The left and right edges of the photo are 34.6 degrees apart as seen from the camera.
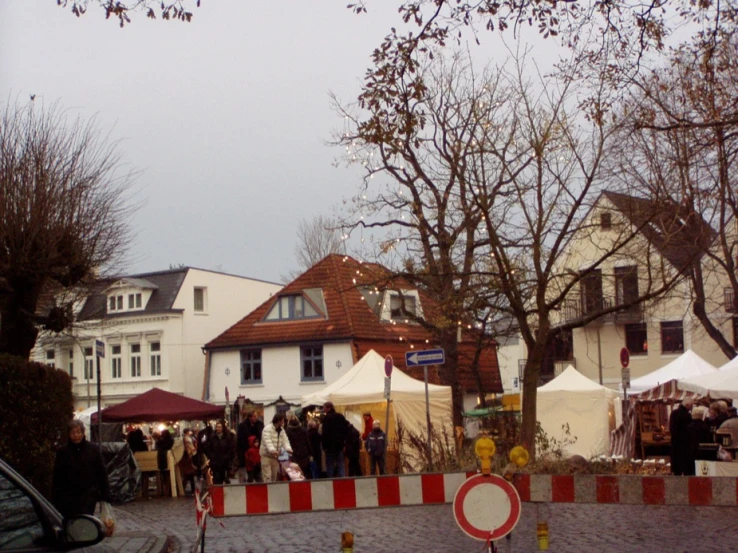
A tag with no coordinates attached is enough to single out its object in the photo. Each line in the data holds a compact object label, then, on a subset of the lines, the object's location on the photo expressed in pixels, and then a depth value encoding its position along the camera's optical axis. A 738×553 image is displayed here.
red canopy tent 29.58
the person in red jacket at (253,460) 26.66
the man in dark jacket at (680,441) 21.34
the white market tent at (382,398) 31.06
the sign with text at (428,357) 23.14
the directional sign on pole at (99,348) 21.06
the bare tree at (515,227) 24.50
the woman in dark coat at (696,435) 21.09
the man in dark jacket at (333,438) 24.72
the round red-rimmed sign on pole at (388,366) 25.34
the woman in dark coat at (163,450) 29.52
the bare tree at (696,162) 13.82
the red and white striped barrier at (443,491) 12.07
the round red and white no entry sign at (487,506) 9.41
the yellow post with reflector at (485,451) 9.41
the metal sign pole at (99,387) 20.64
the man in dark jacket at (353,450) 25.73
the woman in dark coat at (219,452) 26.64
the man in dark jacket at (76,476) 11.76
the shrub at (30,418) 17.00
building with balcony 24.81
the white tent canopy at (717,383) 25.89
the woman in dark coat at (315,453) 26.70
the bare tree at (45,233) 19.47
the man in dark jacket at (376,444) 25.69
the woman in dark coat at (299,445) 26.22
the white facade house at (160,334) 65.19
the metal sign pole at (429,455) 22.96
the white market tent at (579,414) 34.75
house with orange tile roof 53.94
